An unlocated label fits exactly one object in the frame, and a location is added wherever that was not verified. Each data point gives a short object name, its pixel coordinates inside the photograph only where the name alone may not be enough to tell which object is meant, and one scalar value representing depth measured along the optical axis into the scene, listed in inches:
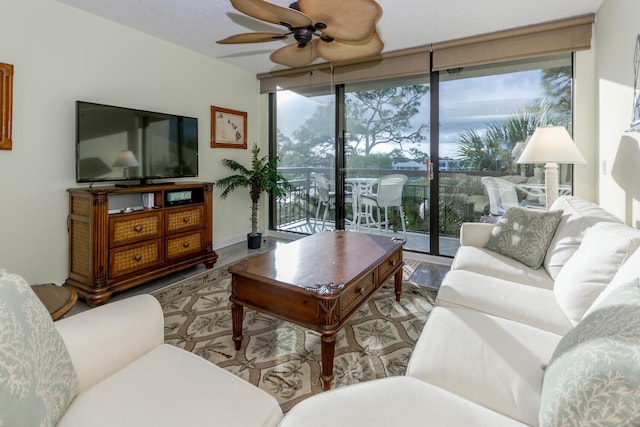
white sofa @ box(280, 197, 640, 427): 29.8
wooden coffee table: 65.9
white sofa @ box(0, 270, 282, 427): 30.0
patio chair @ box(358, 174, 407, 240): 163.9
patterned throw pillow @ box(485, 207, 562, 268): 87.0
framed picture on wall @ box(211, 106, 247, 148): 171.0
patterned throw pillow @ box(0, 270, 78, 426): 27.7
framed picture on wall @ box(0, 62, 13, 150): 97.9
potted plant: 175.3
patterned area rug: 70.2
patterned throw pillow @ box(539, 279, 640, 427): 26.0
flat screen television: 112.2
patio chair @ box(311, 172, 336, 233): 183.9
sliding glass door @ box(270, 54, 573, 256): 133.3
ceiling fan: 71.8
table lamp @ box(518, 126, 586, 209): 102.8
